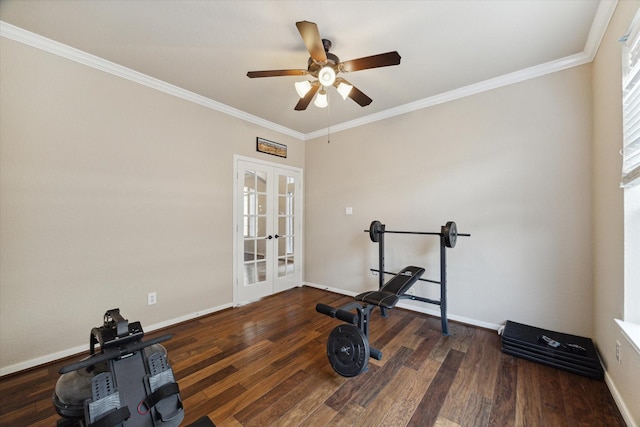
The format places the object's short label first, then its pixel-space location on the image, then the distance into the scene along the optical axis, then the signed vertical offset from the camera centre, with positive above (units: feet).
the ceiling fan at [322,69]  5.49 +3.69
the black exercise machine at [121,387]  3.43 -2.53
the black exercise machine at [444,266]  8.48 -1.78
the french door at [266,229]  11.51 -0.69
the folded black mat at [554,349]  6.33 -3.64
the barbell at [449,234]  8.43 -0.61
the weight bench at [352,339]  6.06 -3.06
